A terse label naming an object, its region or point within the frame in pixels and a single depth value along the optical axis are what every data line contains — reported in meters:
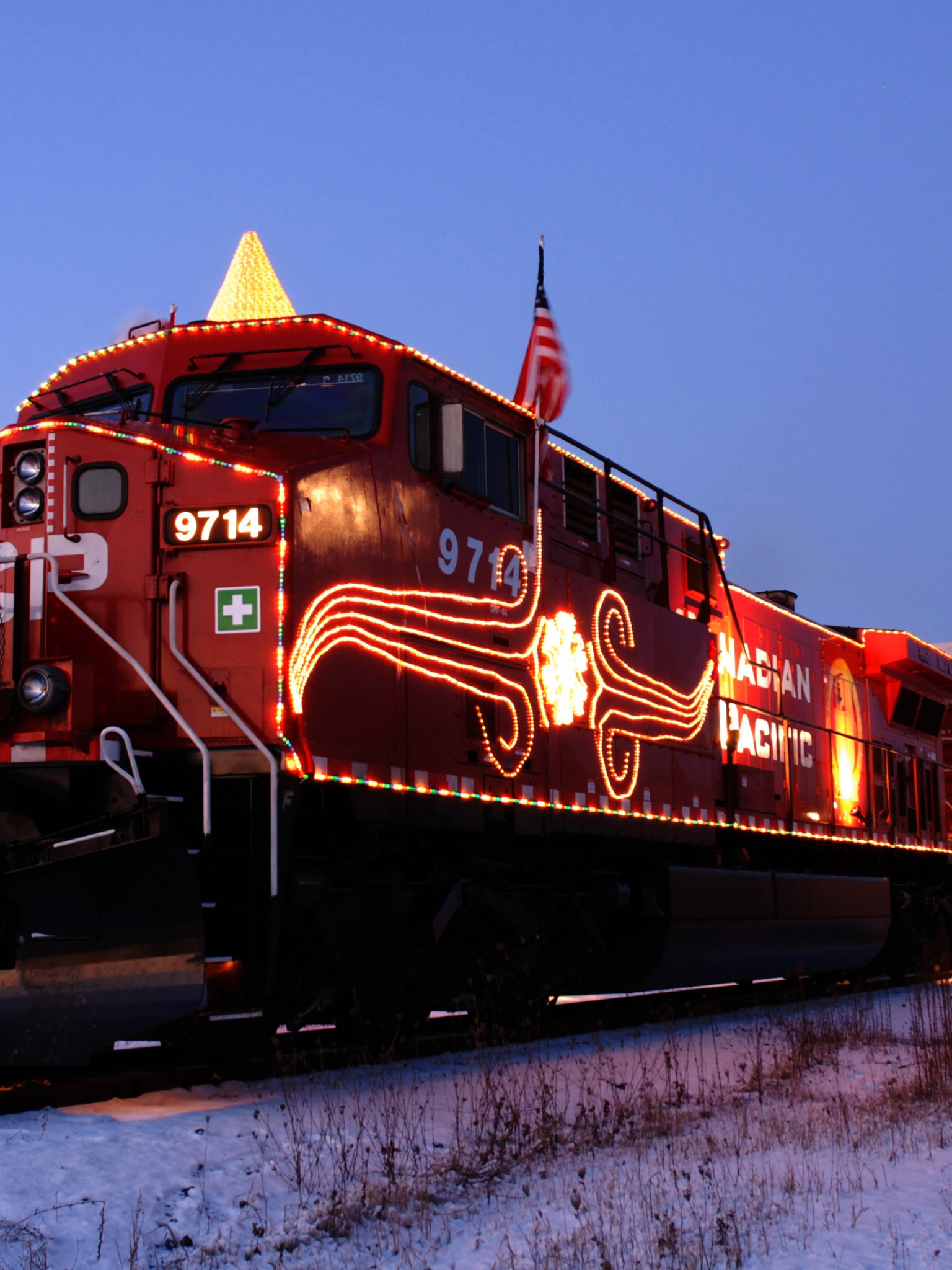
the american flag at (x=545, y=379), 9.62
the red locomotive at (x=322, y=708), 6.30
